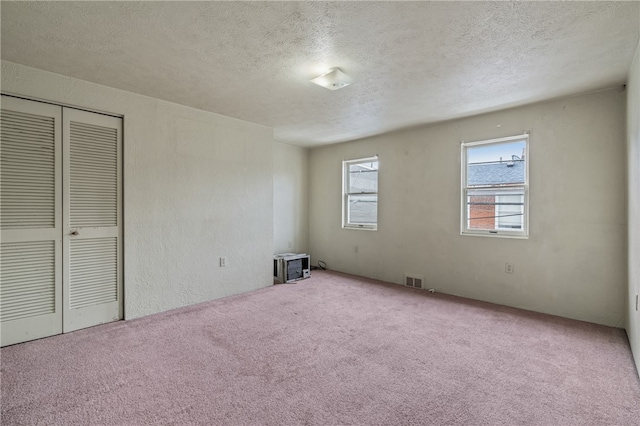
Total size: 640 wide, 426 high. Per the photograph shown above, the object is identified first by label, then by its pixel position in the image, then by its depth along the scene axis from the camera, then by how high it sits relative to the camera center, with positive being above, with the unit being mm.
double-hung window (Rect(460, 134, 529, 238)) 3656 +320
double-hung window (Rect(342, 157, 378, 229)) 5246 +330
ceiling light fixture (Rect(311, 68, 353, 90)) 2672 +1201
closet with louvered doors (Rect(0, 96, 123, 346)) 2602 -81
